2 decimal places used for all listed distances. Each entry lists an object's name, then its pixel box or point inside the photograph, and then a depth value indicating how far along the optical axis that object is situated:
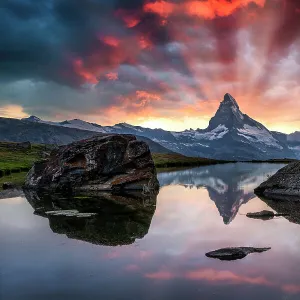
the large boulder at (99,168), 43.66
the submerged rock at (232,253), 16.45
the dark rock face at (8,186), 44.85
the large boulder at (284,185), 35.29
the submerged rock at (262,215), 25.83
